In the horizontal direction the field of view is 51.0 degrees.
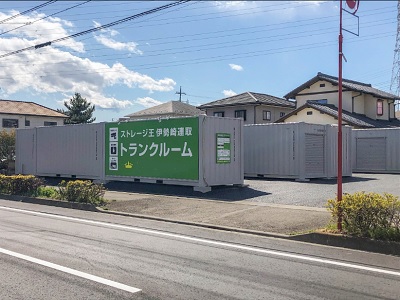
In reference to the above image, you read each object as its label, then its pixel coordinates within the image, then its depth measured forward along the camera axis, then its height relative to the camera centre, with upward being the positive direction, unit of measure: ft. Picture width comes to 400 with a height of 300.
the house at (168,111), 167.43 +19.12
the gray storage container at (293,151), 63.57 +0.87
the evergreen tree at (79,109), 224.53 +25.39
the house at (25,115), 160.25 +16.19
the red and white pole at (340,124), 29.56 +2.32
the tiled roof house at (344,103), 107.92 +15.53
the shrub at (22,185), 56.03 -3.91
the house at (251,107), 130.41 +15.93
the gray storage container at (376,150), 82.43 +1.30
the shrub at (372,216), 26.21 -3.79
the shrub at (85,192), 47.42 -4.12
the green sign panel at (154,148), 54.49 +1.10
